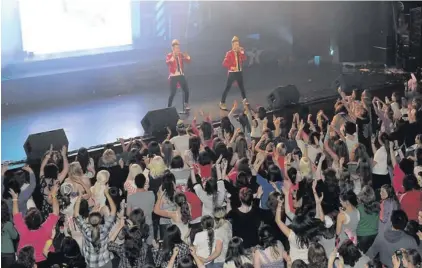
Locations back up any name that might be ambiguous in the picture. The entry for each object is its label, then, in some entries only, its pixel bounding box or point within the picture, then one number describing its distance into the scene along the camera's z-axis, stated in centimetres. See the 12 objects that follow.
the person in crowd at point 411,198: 580
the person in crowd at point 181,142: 745
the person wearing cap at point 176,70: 1089
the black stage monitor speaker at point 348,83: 1178
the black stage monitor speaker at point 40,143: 845
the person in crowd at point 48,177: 598
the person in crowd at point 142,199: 569
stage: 1013
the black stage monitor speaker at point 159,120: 952
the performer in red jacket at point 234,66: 1131
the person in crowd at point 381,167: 677
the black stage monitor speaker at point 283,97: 1075
